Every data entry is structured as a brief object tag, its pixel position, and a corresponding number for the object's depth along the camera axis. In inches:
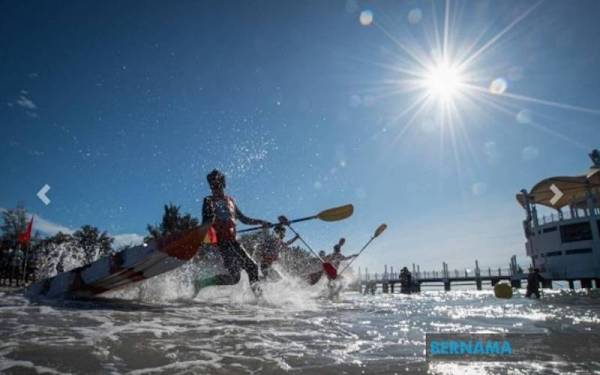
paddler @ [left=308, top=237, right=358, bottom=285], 590.9
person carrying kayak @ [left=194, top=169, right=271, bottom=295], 271.6
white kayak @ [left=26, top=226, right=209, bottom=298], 238.1
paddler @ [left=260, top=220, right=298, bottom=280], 439.5
